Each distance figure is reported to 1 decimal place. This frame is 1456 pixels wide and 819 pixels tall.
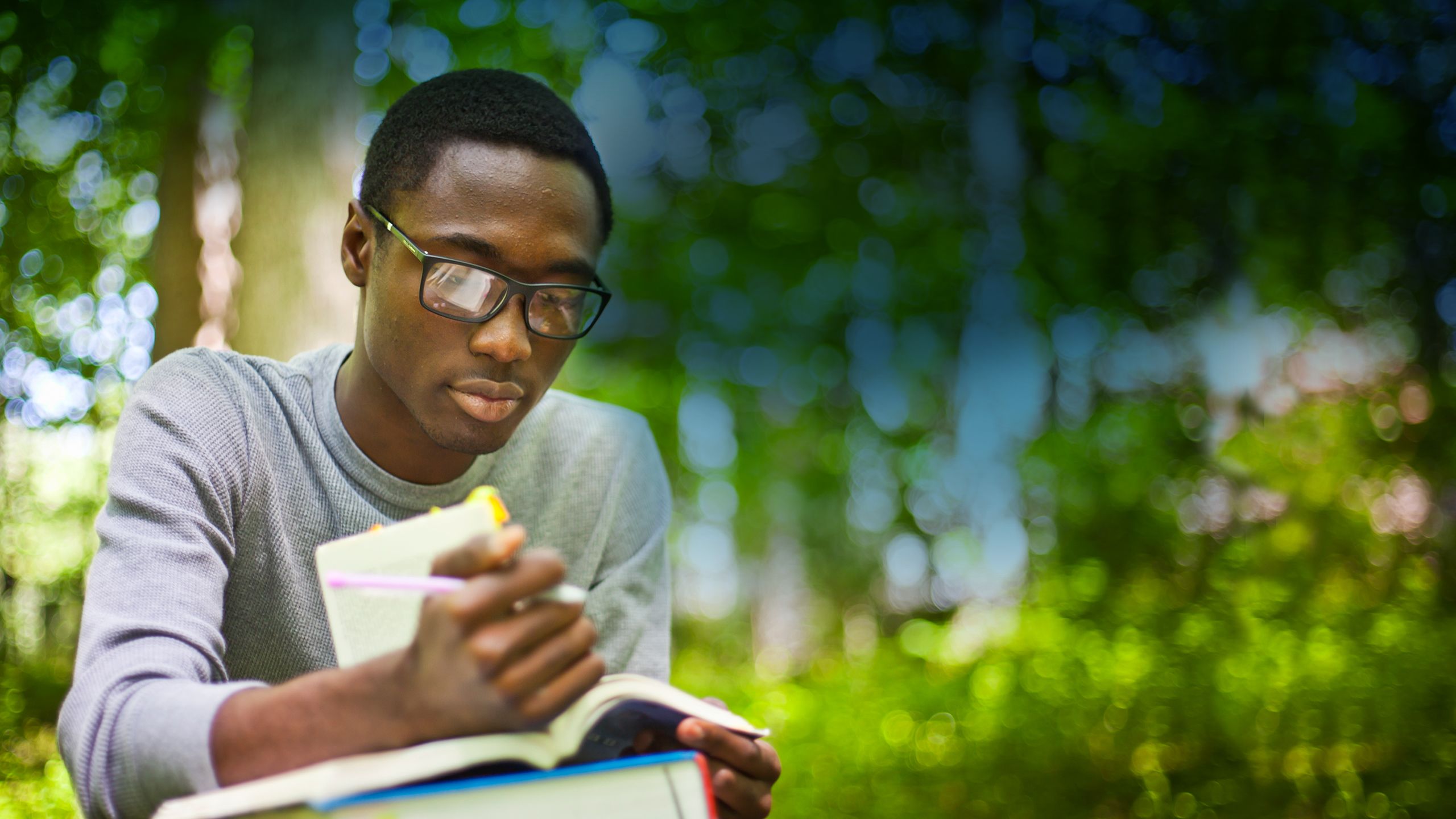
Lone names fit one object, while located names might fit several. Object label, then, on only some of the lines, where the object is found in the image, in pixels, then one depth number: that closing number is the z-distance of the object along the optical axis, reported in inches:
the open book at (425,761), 34.4
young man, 35.9
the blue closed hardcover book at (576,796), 35.2
